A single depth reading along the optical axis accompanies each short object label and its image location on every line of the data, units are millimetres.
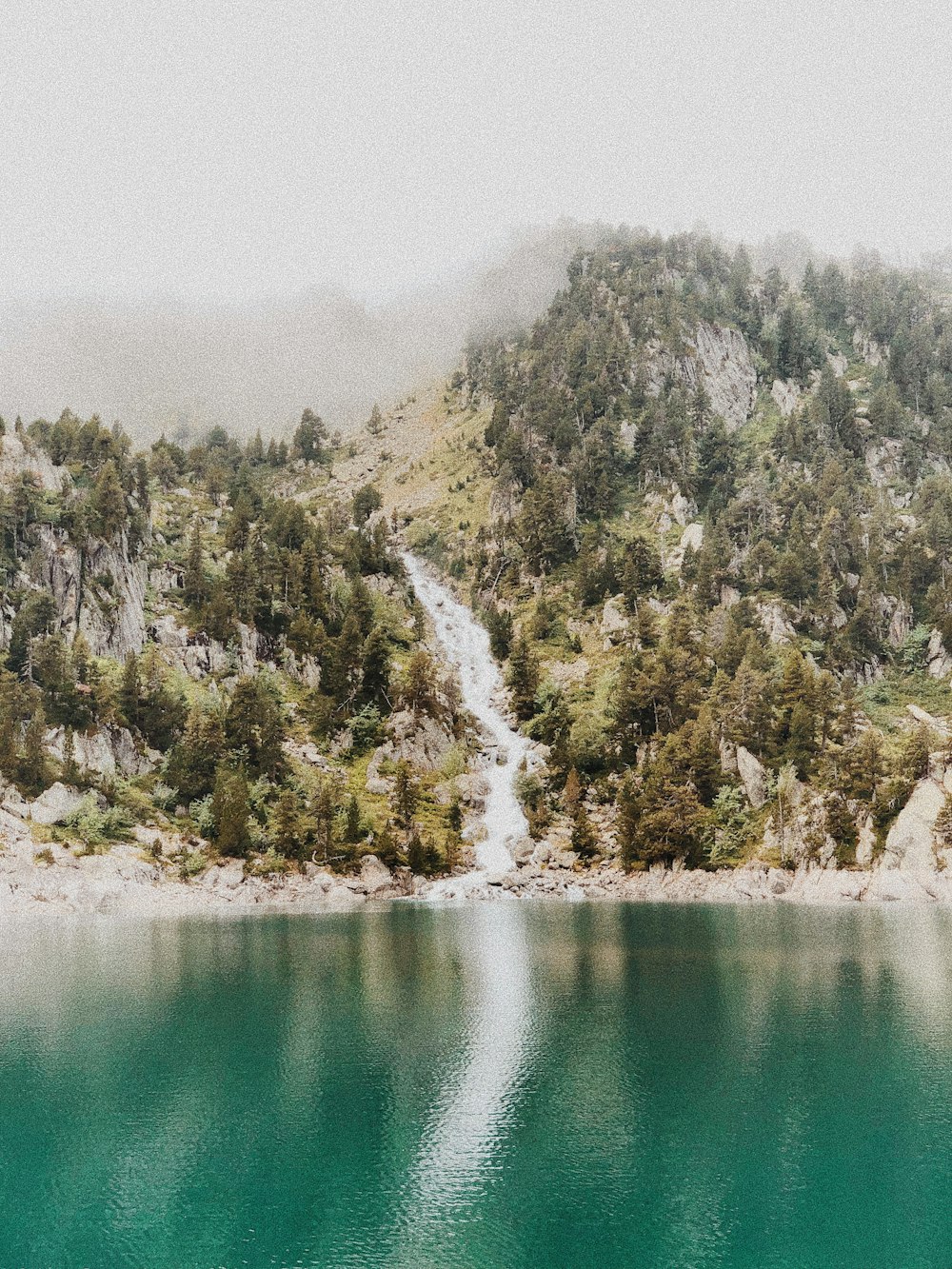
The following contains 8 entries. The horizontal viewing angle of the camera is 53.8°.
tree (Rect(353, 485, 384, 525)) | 182375
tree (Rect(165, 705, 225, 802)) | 105000
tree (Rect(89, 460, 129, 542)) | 133750
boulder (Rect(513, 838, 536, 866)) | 103862
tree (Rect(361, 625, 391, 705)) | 124938
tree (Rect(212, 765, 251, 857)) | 97062
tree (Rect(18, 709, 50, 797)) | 95562
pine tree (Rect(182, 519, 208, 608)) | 137375
